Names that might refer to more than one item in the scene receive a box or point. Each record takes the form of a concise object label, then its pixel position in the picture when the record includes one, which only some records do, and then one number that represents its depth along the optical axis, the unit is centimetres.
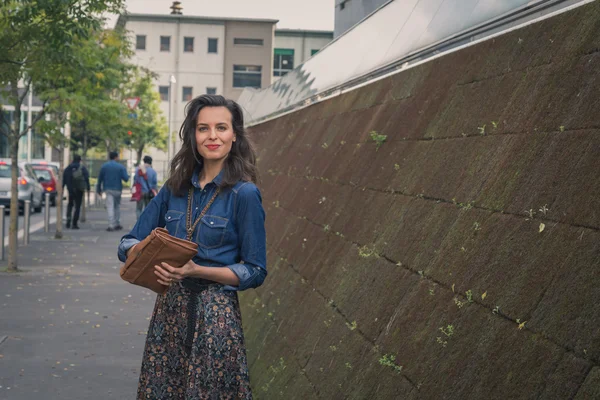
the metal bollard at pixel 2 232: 1648
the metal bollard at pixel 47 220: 2498
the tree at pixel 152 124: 6957
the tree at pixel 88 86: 1869
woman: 416
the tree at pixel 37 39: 1483
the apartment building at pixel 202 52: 8481
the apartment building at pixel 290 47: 9112
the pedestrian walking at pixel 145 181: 2606
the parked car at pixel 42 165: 4334
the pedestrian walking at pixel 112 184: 2550
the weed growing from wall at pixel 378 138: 676
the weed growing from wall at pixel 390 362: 423
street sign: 3331
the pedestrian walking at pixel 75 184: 2572
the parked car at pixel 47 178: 4106
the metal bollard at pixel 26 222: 2052
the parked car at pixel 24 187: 3216
